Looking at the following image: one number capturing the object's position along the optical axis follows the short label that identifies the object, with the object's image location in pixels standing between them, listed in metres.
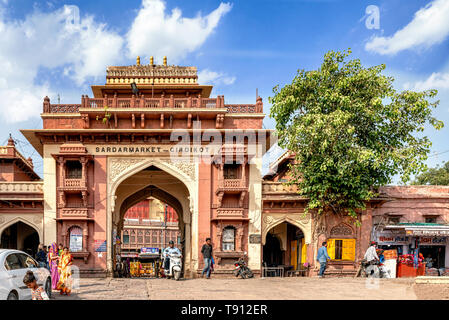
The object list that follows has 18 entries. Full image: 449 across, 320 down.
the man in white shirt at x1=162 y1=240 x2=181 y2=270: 15.44
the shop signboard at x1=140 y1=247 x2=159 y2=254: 44.50
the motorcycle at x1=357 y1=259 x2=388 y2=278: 15.93
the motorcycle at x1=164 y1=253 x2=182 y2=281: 15.47
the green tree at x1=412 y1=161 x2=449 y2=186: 34.91
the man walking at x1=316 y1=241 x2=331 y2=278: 16.89
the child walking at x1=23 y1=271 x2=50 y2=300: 7.23
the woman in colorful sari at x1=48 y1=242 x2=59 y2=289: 12.46
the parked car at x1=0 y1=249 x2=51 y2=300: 8.14
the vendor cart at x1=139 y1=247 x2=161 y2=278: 39.34
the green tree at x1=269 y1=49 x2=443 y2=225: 16.91
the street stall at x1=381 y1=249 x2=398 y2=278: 17.12
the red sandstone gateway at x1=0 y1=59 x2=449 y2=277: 18.55
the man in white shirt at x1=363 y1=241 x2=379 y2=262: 15.65
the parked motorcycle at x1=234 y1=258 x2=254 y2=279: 17.92
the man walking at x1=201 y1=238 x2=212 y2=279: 16.42
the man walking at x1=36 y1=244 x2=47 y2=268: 15.00
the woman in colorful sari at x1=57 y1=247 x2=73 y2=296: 11.54
